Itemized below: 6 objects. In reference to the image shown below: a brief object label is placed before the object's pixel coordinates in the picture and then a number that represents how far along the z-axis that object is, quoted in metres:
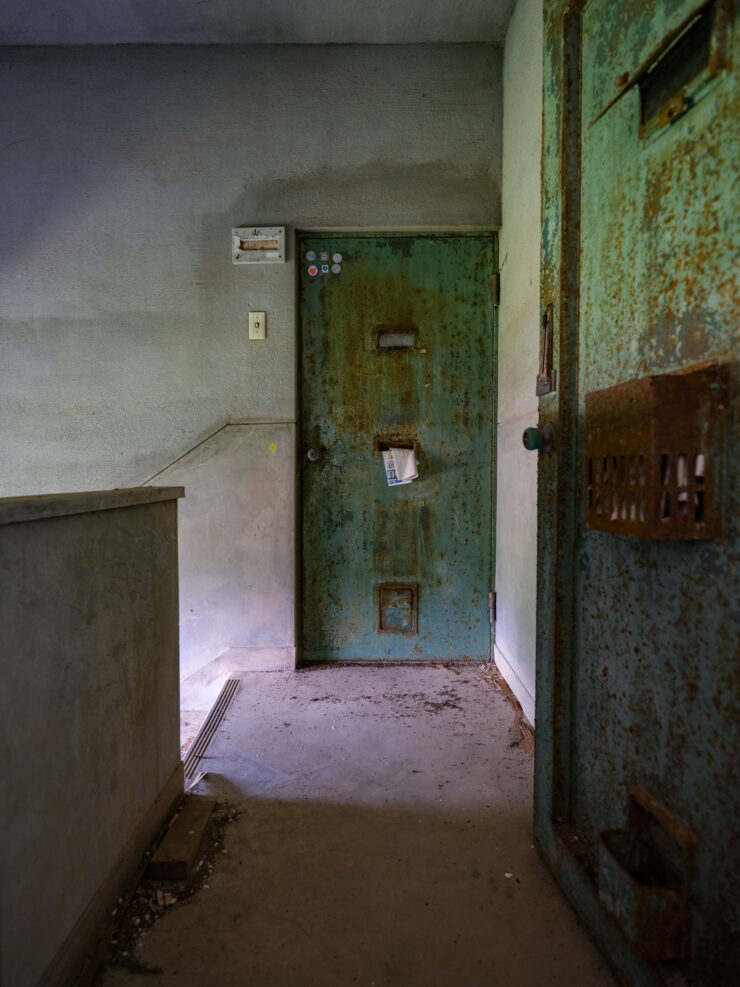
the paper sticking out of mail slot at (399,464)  3.01
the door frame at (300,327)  2.97
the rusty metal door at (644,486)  0.85
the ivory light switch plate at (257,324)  2.93
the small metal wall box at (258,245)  2.90
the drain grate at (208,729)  2.00
